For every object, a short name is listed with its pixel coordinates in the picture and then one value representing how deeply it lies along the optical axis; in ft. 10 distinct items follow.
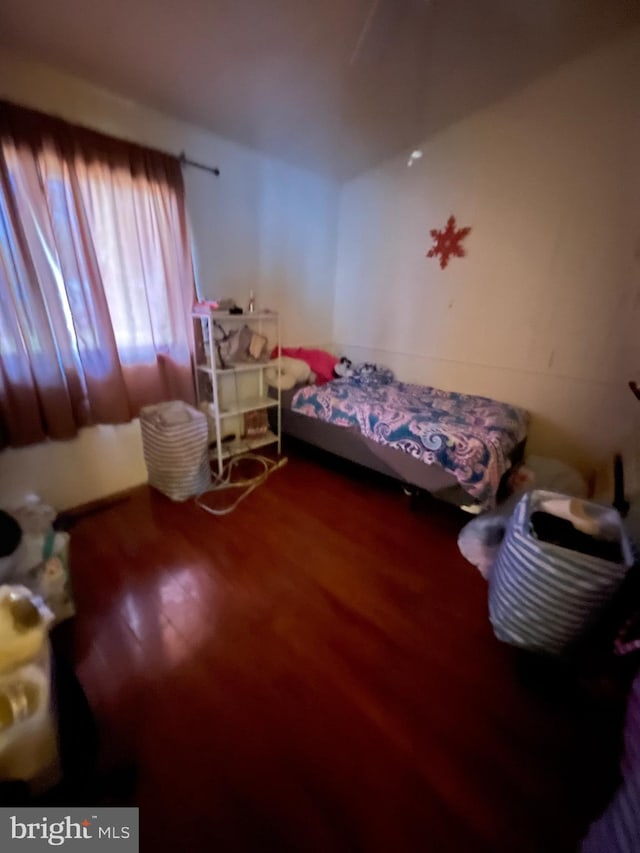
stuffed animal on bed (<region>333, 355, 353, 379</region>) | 10.37
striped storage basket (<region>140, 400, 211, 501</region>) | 7.06
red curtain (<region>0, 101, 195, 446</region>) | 5.47
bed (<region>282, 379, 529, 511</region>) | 6.33
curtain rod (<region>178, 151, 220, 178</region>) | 7.21
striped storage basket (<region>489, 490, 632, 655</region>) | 3.67
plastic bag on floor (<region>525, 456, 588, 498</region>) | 7.00
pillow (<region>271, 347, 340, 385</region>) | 10.05
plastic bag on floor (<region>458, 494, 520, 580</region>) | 6.05
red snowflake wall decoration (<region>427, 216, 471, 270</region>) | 8.84
